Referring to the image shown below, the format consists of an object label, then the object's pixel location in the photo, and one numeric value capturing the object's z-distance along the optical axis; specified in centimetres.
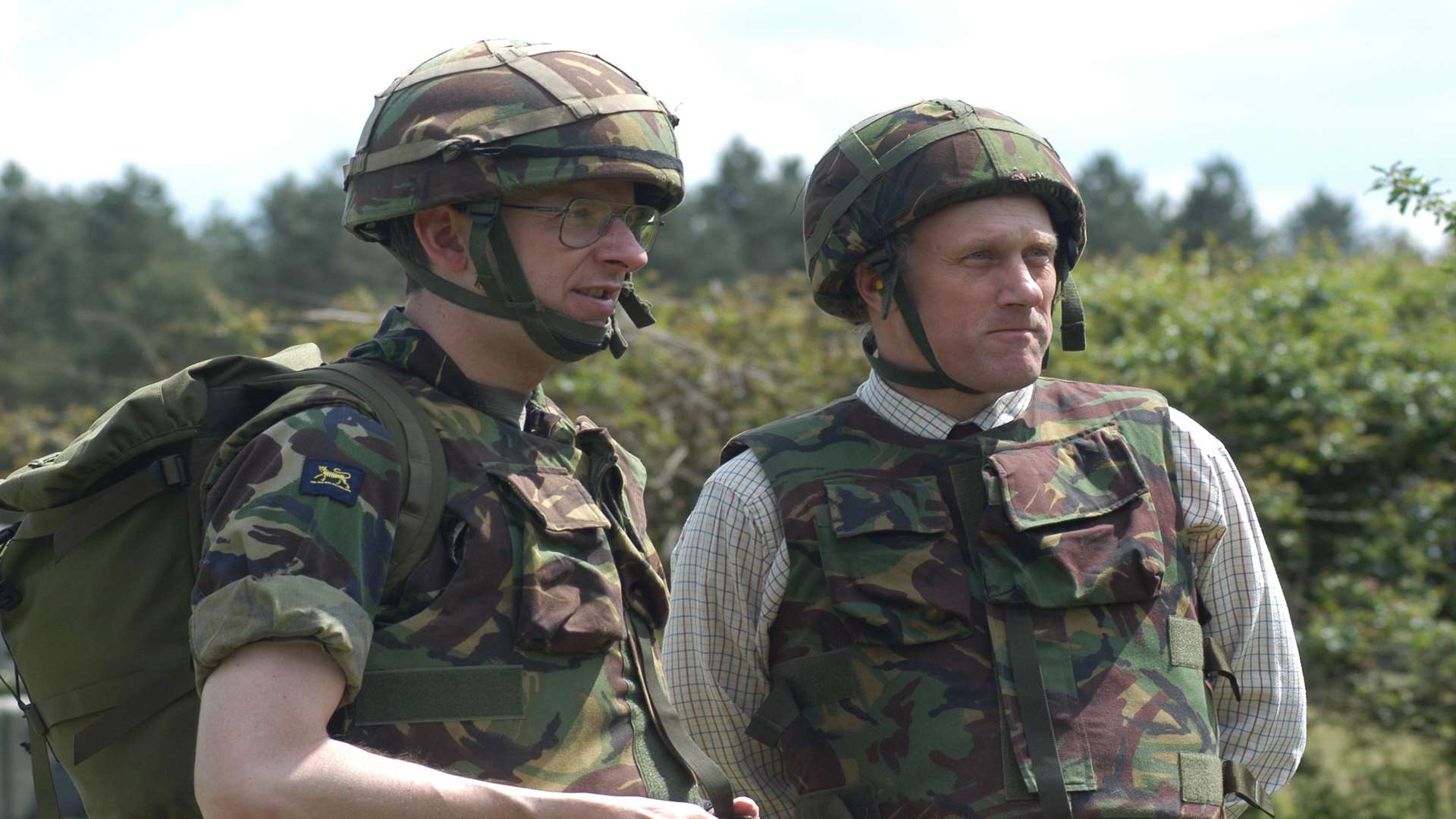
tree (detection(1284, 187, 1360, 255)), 6041
